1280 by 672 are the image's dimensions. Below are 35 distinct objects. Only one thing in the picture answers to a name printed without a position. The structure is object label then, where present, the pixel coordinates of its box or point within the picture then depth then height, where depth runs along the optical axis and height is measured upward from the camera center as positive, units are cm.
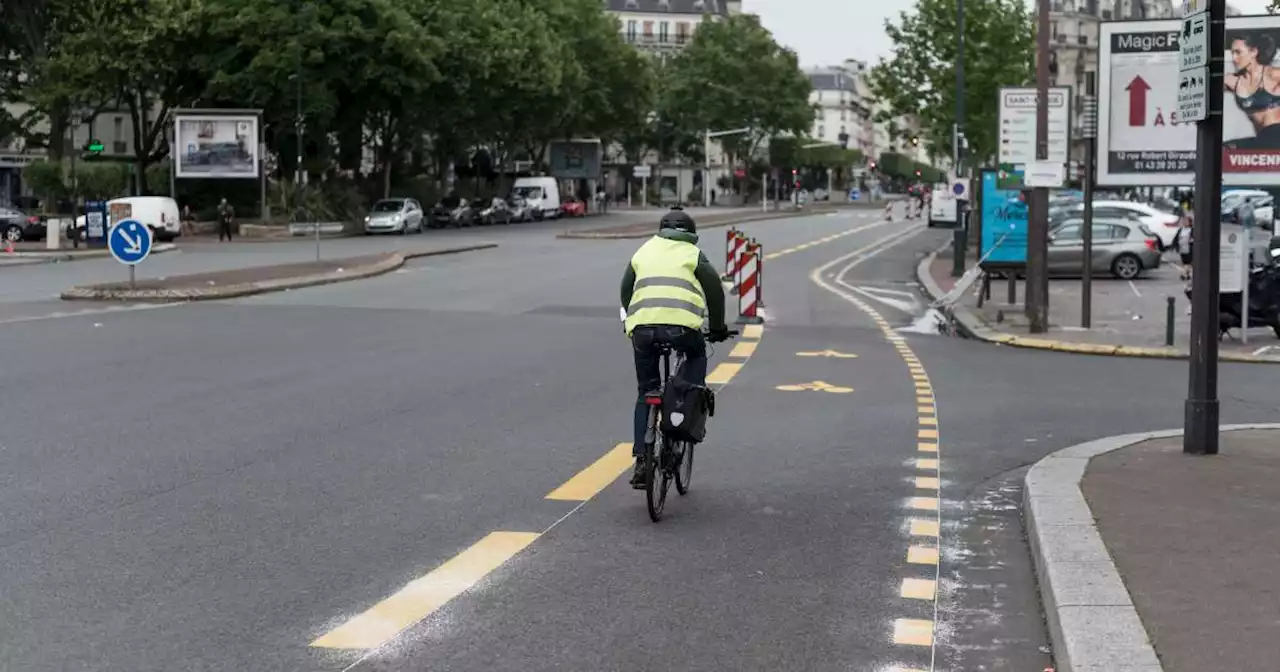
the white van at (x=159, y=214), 5172 -62
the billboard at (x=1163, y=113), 2138 +108
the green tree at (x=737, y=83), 11812 +811
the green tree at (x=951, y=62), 5425 +444
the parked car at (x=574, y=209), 8925 -85
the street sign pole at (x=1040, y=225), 2216 -47
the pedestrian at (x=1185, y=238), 3066 -100
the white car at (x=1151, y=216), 4081 -68
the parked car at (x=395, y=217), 6094 -87
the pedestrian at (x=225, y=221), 5494 -89
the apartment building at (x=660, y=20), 15025 +1623
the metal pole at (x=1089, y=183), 2227 +12
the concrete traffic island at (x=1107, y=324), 1980 -195
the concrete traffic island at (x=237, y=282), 2606 -156
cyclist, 864 -59
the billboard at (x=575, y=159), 9131 +197
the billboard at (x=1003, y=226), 2909 -65
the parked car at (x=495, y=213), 7394 -89
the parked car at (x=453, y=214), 7112 -89
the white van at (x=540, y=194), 7938 -1
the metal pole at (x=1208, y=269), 995 -49
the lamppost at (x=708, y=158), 11544 +272
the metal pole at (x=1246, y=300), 2028 -139
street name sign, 2420 +99
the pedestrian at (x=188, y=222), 5941 -99
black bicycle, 833 -141
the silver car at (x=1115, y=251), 3481 -130
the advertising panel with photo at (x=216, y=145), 5775 +180
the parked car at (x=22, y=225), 5222 -95
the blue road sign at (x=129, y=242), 2566 -74
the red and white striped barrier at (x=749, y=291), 2317 -142
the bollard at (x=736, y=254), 2994 -120
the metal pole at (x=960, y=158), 3634 +90
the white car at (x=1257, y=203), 5081 -40
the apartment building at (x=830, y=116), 19812 +947
